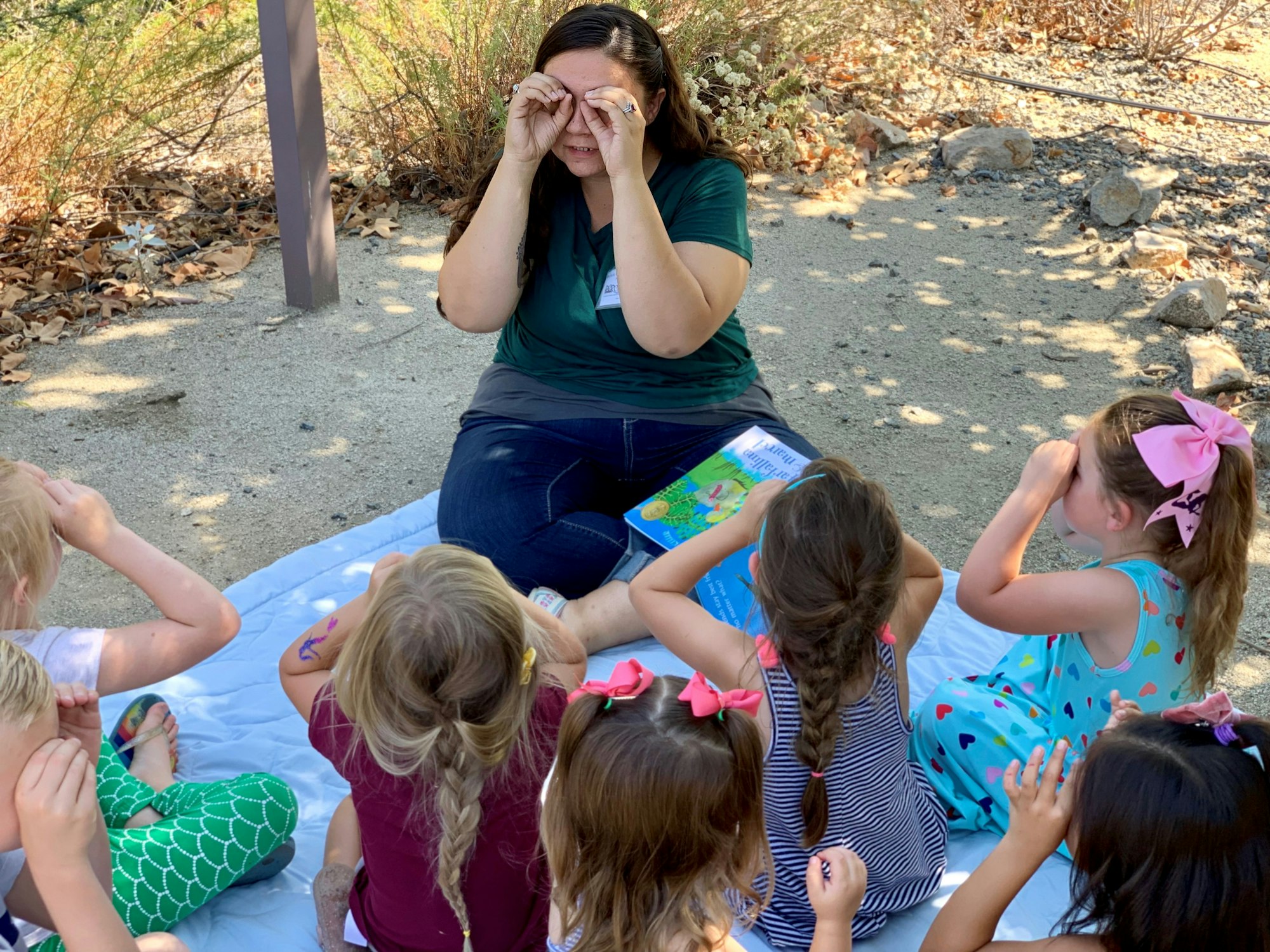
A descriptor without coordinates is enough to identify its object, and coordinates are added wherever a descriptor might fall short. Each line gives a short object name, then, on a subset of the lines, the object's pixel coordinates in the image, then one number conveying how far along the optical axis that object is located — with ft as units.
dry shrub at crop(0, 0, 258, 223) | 15.11
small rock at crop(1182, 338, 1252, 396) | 13.55
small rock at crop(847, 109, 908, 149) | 20.54
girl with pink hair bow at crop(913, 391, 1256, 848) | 6.42
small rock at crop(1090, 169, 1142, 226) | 17.84
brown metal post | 13.65
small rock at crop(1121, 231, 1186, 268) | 16.40
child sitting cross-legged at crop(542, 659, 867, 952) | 4.52
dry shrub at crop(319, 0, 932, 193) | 17.43
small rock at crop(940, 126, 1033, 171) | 19.95
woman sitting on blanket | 8.74
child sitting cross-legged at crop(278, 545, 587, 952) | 5.17
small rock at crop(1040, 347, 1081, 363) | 14.70
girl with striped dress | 5.66
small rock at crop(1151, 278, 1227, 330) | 14.89
